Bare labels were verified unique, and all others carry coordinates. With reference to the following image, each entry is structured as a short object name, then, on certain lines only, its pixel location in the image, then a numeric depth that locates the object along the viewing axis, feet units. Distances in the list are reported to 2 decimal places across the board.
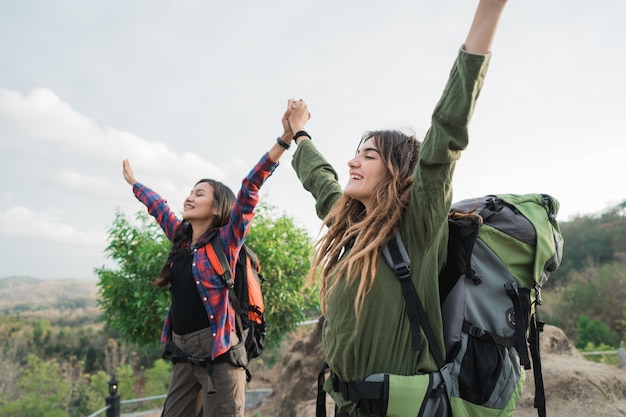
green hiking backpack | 5.04
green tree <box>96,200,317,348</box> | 20.74
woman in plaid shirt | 9.58
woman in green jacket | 4.71
